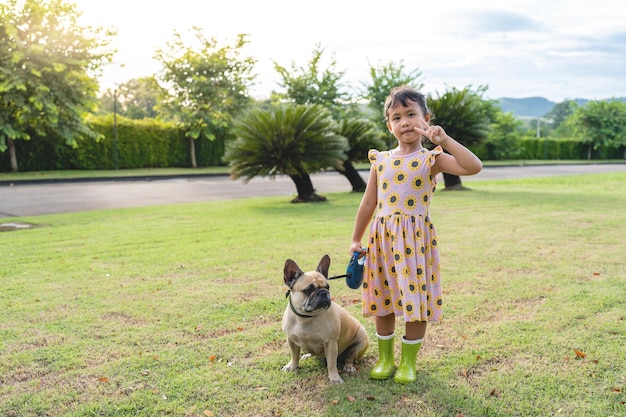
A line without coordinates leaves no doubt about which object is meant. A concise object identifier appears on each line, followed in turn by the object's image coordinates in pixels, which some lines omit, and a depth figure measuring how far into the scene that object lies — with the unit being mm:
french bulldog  3465
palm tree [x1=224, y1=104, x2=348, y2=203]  13766
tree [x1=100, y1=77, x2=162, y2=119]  56825
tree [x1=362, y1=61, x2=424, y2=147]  36594
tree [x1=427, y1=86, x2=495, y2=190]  16516
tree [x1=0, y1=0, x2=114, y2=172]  23828
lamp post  28984
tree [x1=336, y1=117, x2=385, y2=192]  16094
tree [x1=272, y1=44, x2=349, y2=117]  36562
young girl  3486
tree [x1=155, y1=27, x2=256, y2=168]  32406
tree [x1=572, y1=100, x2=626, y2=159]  54500
